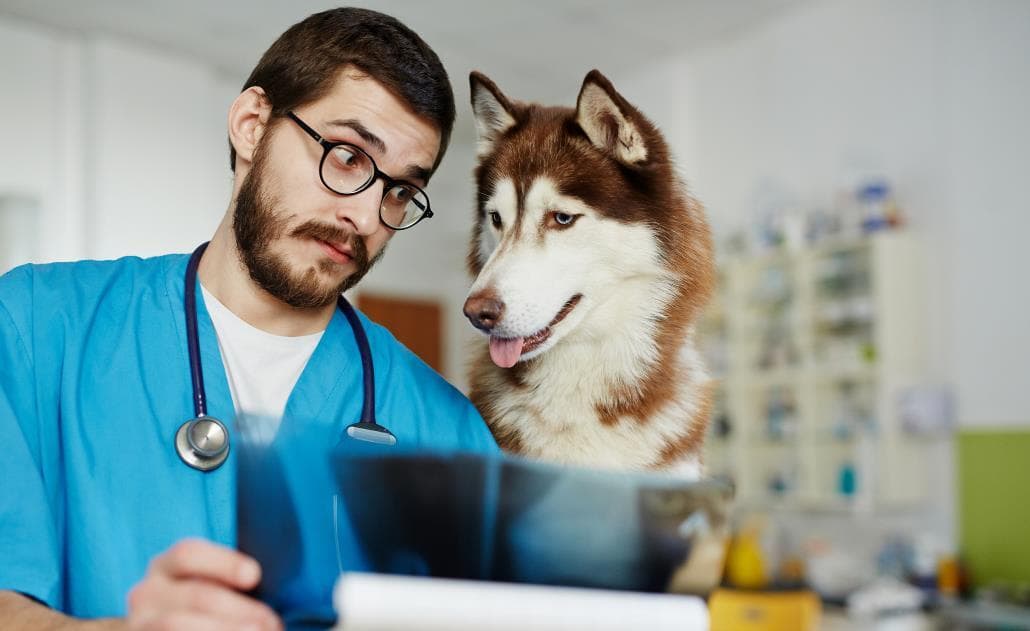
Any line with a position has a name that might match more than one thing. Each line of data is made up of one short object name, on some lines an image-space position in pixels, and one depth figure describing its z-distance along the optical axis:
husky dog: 1.16
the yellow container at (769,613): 3.29
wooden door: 5.95
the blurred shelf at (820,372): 3.89
